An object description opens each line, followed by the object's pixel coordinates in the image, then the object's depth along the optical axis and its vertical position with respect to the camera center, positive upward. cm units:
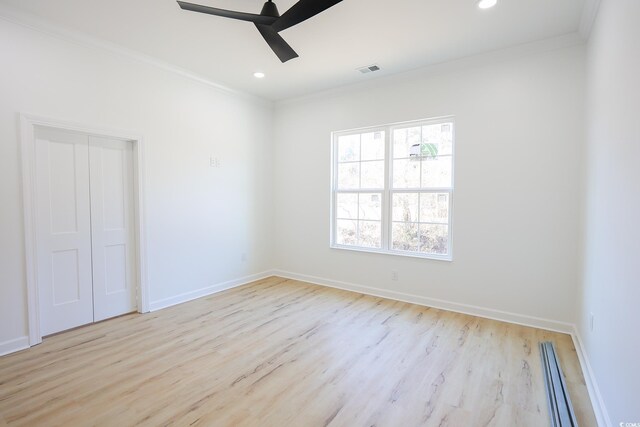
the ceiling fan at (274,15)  212 +133
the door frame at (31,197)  277 +4
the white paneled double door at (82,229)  298 -28
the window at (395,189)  385 +18
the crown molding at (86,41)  267 +160
